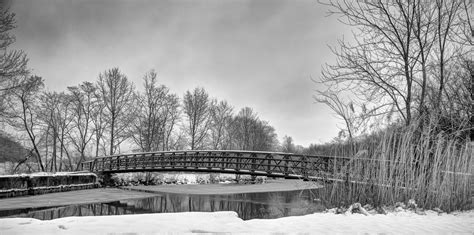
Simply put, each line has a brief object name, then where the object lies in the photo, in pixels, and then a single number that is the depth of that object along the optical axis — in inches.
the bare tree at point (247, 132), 1825.8
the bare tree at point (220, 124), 1636.0
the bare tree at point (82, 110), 1208.8
